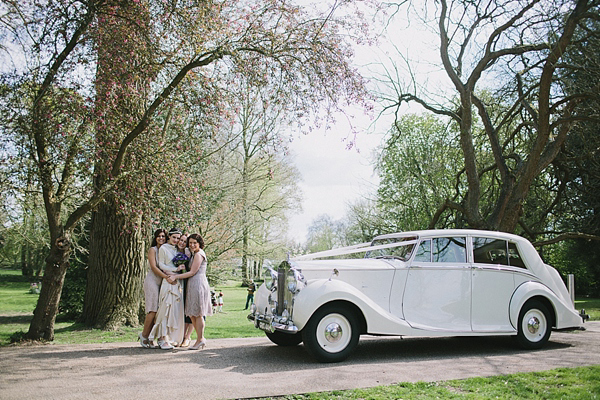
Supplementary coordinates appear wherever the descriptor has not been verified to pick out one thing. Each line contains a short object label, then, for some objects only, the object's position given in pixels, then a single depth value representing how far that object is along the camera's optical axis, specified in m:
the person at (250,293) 20.05
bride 8.51
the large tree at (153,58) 8.98
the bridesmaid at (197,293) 8.46
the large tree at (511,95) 13.08
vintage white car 7.30
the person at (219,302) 20.44
